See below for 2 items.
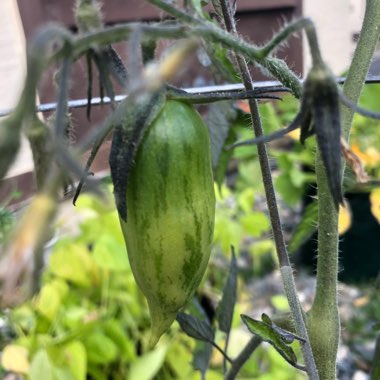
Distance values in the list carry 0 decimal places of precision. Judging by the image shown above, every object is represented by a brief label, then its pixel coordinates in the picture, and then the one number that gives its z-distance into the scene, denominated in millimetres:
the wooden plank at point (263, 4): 2131
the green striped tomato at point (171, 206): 286
